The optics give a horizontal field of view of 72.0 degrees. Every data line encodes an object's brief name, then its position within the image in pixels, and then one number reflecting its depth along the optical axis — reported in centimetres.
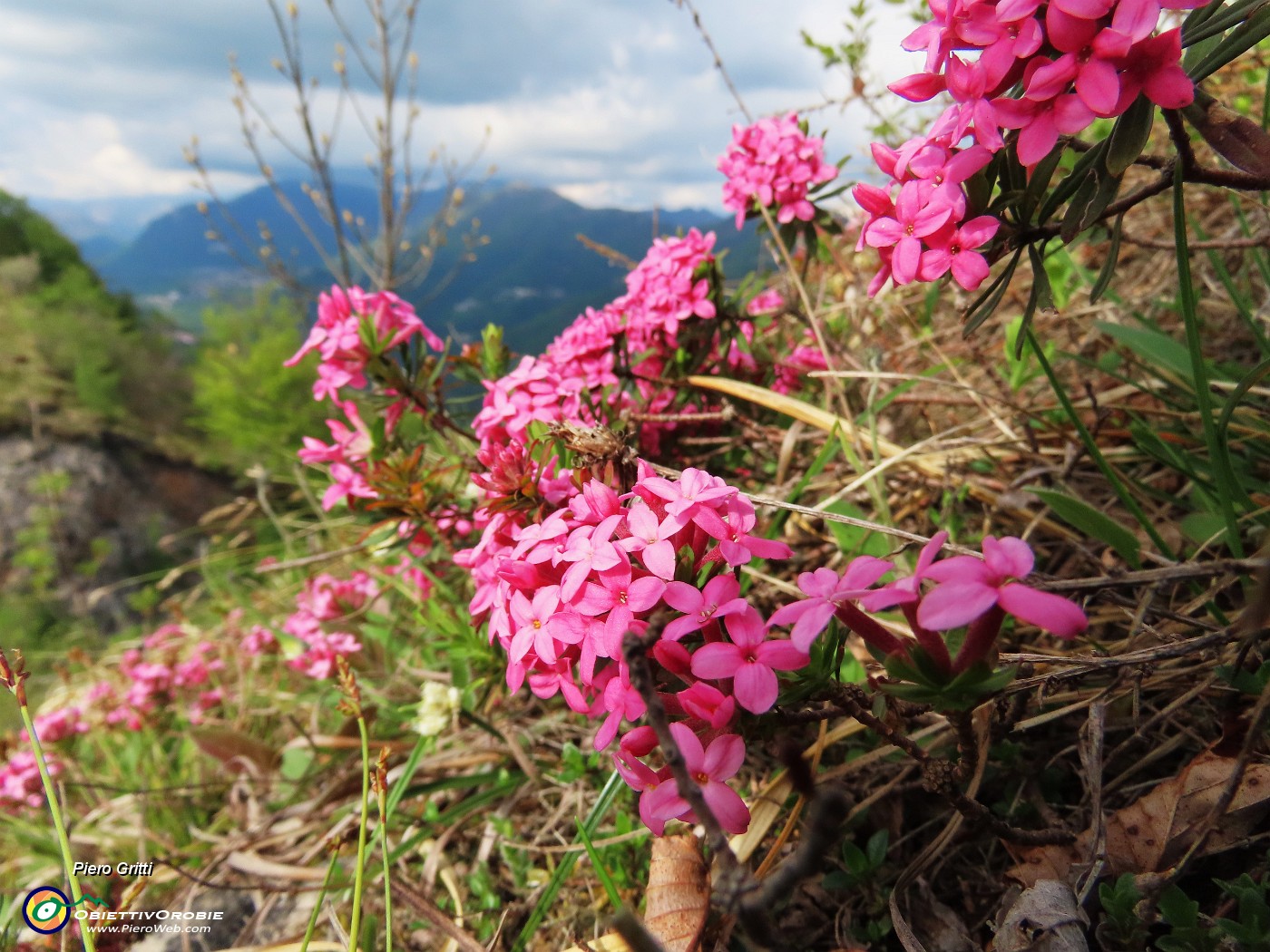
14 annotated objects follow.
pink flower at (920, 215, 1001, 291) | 10
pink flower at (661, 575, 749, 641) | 9
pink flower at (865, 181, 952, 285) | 10
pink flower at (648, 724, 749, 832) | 9
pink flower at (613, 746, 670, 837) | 9
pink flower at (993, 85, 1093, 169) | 9
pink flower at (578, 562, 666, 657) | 10
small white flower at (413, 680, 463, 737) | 17
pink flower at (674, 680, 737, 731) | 9
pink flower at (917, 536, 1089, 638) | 8
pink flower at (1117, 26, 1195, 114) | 9
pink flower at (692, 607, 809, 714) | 9
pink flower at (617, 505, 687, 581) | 10
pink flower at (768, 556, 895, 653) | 9
